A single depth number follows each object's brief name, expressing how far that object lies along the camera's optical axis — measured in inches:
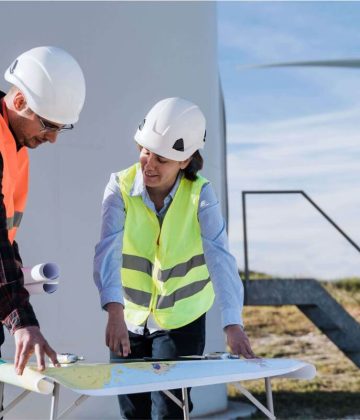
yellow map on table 108.3
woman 145.4
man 111.4
